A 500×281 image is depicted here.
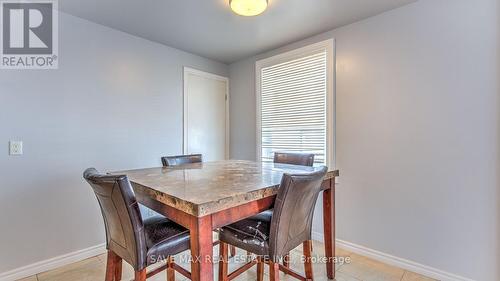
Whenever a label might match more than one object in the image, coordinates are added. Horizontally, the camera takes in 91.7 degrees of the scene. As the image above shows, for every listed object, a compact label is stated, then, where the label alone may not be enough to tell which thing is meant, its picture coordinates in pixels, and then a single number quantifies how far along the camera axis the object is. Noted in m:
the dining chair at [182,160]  2.22
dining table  1.04
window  2.70
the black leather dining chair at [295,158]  2.27
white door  3.33
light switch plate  2.01
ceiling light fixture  1.80
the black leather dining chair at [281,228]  1.28
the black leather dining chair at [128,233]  1.17
